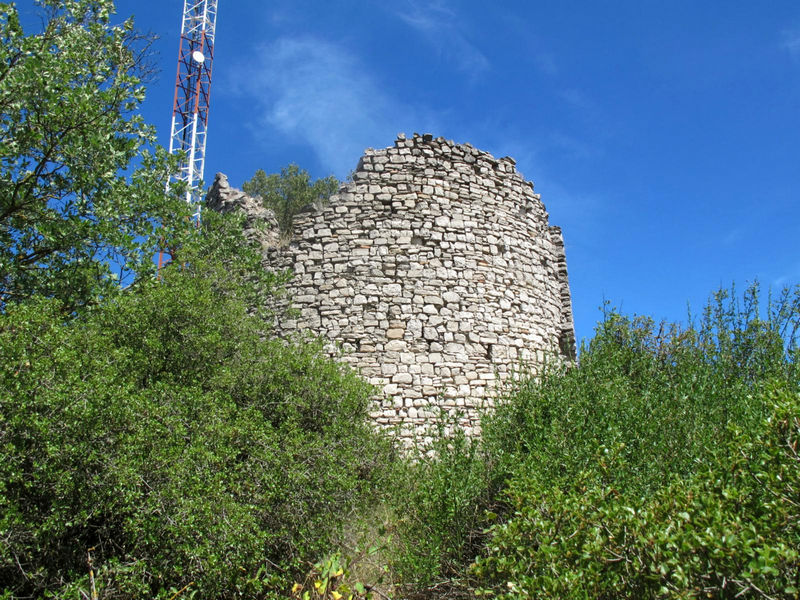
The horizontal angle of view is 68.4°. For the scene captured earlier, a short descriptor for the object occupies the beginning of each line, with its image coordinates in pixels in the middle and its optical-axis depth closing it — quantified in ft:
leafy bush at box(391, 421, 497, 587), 17.84
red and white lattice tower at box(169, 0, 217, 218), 59.11
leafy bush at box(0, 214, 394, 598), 15.24
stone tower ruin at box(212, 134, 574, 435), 26.61
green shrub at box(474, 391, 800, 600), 10.31
